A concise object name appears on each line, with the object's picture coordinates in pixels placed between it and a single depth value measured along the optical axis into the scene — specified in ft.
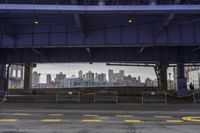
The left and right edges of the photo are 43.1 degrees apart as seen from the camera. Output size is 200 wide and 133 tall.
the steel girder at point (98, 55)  100.99
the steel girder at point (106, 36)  75.97
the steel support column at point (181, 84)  110.04
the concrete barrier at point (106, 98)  91.82
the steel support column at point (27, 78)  182.15
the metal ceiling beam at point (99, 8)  54.95
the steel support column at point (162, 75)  157.89
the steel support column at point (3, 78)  109.40
